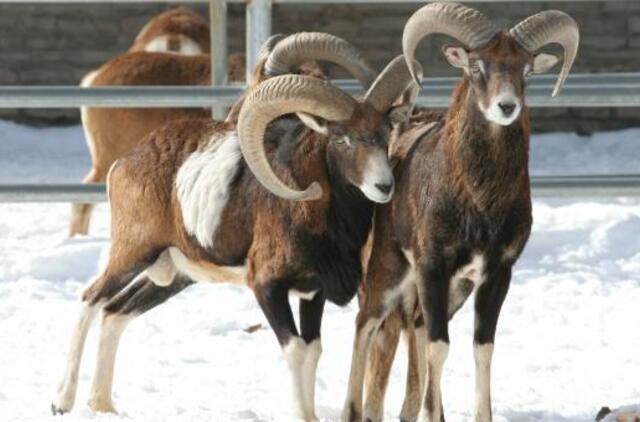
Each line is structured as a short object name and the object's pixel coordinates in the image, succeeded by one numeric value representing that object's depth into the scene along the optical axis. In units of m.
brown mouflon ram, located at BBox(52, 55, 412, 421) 16.11
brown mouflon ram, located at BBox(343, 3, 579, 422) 15.51
